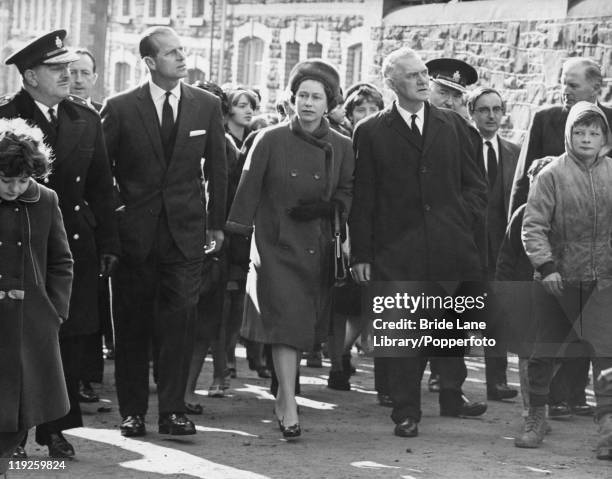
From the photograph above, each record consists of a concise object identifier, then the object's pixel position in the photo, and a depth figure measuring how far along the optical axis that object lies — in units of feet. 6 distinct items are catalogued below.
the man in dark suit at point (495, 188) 55.39
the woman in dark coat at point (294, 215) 47.30
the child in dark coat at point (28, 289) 36.28
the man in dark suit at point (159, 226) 45.84
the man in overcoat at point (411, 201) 48.31
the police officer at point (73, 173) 43.25
